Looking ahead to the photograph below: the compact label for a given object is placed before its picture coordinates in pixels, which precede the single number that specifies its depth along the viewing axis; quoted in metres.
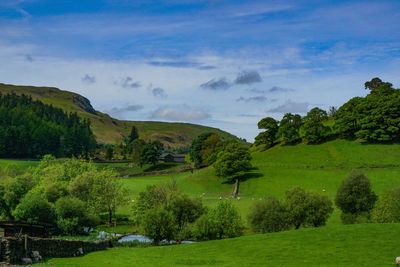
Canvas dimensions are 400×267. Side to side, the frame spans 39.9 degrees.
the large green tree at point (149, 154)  195.00
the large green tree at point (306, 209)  74.75
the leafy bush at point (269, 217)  73.44
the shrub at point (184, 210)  78.12
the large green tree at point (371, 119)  145.50
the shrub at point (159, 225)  72.12
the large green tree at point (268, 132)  160.25
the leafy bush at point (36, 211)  79.56
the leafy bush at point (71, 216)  79.94
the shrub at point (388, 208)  72.12
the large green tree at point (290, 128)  156.62
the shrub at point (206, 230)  71.81
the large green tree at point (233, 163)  133.50
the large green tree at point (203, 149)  173.50
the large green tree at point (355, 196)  79.31
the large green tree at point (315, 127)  153.12
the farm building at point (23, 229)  60.38
